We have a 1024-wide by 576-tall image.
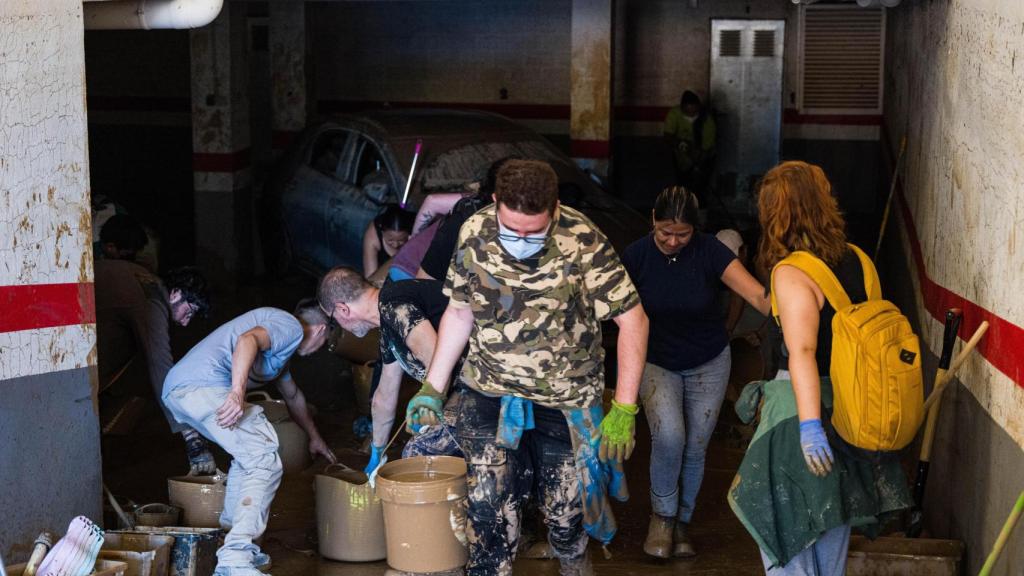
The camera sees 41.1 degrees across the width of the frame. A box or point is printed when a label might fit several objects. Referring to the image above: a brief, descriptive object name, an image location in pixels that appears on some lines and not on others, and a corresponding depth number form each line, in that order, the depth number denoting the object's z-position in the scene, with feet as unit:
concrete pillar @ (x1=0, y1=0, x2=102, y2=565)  17.17
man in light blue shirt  18.34
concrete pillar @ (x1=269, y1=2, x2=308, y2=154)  42.70
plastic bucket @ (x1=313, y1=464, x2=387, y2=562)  18.89
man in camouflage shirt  15.56
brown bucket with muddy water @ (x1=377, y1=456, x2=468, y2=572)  17.24
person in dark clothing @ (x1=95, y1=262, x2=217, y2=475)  22.71
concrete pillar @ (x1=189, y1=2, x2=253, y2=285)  38.41
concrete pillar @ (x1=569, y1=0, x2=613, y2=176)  41.24
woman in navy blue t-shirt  18.45
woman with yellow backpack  14.19
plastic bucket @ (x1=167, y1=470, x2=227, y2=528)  19.74
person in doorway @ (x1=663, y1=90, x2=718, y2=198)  47.55
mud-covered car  34.68
